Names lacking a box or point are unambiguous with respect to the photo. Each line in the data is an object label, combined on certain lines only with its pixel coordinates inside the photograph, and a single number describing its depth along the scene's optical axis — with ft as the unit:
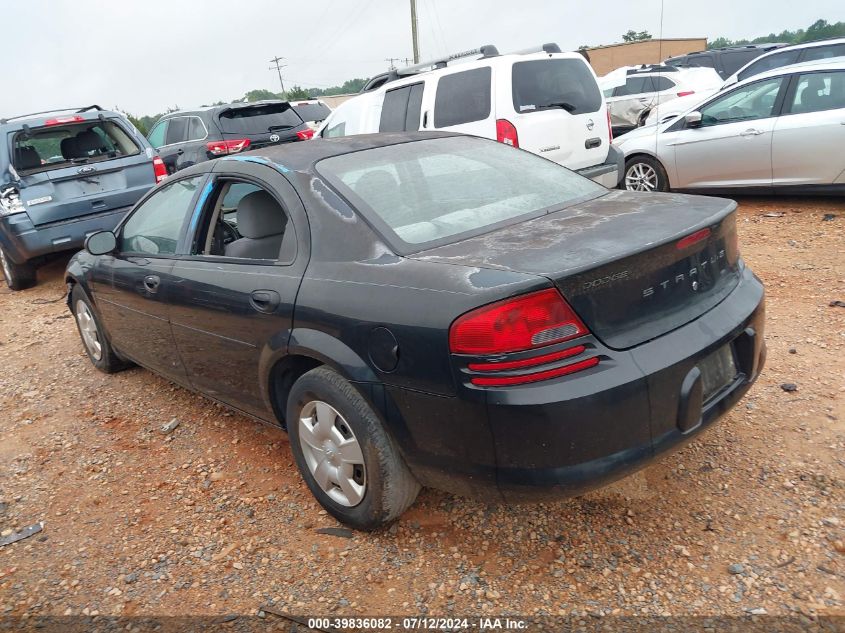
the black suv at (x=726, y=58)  54.95
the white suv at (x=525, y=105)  21.67
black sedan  6.95
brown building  111.76
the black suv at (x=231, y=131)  34.71
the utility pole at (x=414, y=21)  98.48
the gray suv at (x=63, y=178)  23.36
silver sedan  22.08
